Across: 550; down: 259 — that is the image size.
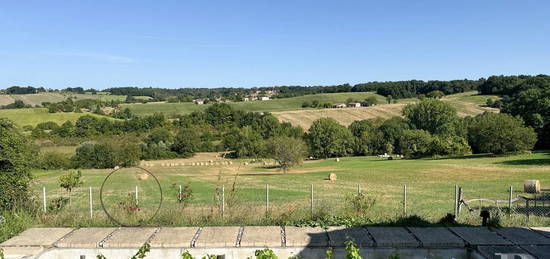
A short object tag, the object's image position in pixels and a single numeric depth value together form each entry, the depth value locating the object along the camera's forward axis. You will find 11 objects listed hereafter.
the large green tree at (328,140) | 76.81
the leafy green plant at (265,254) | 4.68
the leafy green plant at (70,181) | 24.24
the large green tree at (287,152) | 46.97
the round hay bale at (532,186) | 24.11
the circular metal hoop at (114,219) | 8.23
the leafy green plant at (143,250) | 5.07
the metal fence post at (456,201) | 10.85
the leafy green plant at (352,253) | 4.75
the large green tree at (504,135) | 52.31
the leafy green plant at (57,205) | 10.11
